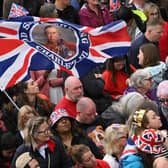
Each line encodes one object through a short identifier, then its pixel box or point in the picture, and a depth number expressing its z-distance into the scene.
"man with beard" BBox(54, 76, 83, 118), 20.00
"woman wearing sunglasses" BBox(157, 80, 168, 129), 18.77
